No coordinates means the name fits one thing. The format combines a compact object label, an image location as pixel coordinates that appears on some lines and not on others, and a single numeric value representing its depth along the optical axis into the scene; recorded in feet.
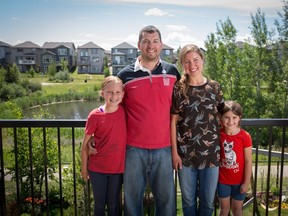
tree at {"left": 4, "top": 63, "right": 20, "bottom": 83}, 93.36
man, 5.10
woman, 5.27
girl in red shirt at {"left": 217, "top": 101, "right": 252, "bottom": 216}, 5.64
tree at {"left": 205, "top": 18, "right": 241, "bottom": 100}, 50.40
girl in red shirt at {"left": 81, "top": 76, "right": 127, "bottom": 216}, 5.24
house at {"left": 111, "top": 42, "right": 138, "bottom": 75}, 145.50
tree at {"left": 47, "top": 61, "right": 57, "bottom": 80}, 128.79
